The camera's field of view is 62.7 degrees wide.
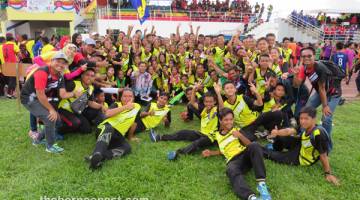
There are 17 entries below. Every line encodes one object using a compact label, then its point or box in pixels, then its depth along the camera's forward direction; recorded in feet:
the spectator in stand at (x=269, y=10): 89.98
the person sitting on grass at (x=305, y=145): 13.93
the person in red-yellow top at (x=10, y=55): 31.71
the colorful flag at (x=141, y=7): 43.27
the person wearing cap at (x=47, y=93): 15.37
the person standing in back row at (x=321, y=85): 15.48
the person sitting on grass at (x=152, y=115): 20.66
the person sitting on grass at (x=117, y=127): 15.83
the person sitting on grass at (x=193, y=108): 22.44
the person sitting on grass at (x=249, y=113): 18.43
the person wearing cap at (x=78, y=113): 18.92
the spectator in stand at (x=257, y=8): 94.44
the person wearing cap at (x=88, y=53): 20.26
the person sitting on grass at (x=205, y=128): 18.60
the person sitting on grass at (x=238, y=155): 12.68
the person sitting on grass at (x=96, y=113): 20.61
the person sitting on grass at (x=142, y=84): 27.61
